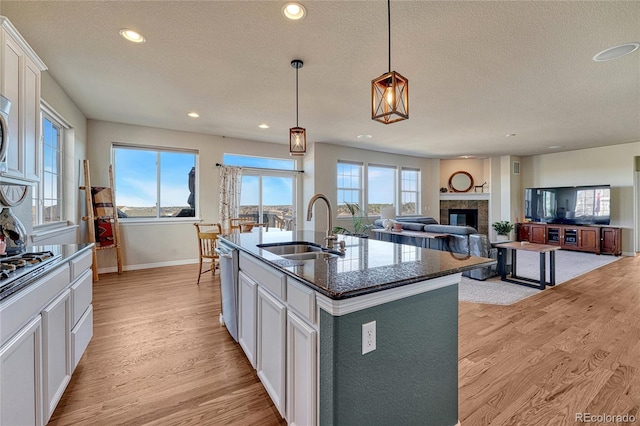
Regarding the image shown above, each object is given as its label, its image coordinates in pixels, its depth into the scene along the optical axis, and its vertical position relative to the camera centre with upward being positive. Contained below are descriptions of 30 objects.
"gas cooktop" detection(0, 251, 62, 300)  1.18 -0.28
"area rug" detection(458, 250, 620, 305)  3.61 -1.04
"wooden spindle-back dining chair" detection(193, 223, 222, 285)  4.04 -0.54
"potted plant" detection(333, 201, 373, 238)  6.83 -0.25
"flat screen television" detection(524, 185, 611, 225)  6.72 +0.20
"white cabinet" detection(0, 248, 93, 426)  1.14 -0.64
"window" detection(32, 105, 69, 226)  3.33 +0.49
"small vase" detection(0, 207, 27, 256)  1.95 -0.13
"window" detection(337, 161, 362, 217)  7.18 +0.73
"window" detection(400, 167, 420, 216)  8.30 +0.64
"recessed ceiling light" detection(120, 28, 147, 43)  2.36 +1.50
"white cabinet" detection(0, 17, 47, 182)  1.87 +0.82
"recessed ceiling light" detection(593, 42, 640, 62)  2.56 +1.50
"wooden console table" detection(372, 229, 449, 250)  4.68 -0.43
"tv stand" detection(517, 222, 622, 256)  6.52 -0.59
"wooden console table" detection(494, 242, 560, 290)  3.95 -0.76
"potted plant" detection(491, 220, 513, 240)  7.75 -0.40
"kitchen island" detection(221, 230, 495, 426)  1.13 -0.56
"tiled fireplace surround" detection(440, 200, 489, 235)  8.55 +0.14
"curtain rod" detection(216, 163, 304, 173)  5.84 +0.99
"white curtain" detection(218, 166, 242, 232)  5.82 +0.41
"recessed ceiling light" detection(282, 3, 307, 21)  2.05 +1.49
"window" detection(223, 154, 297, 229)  6.23 +0.53
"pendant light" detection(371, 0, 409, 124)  1.61 +0.68
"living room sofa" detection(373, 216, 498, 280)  4.26 -0.48
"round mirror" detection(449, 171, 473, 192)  8.85 +0.96
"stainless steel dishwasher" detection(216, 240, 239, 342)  2.29 -0.61
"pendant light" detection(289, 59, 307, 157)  2.91 +0.75
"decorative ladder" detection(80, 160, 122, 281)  4.48 -0.07
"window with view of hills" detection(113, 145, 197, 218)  5.15 +0.58
